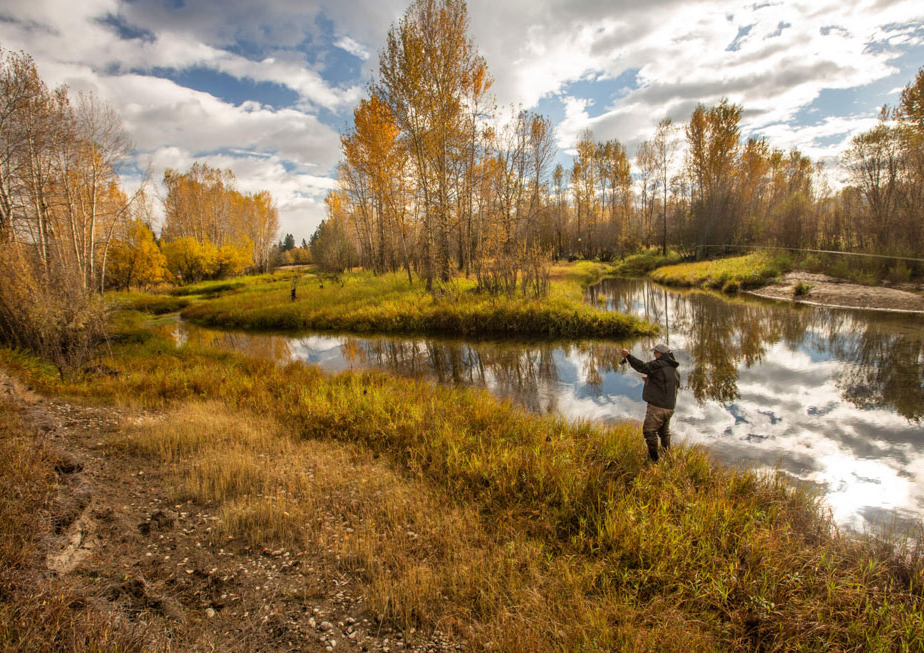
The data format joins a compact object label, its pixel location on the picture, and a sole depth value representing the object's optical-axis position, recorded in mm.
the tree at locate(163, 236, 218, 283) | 40931
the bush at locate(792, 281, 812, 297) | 19281
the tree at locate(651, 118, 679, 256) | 39875
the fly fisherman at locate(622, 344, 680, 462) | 5004
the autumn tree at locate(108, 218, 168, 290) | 34188
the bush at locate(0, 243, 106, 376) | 10125
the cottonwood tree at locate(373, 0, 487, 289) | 17328
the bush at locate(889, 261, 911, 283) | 16875
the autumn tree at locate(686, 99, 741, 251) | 33062
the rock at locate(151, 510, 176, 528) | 4039
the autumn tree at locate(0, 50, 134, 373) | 10312
